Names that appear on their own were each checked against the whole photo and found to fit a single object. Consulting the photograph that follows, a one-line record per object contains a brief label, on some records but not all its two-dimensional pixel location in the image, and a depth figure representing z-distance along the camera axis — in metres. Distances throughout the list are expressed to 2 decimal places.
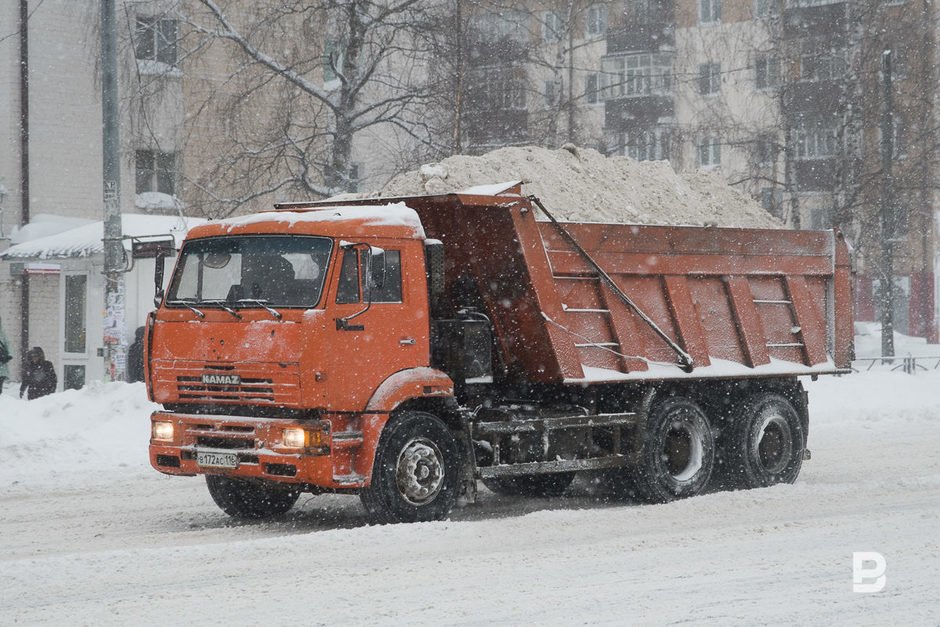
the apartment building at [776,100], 29.34
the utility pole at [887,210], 30.90
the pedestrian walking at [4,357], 22.88
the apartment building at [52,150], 29.06
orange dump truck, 10.28
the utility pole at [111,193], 18.17
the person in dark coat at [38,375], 22.75
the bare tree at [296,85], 23.48
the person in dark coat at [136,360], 22.33
